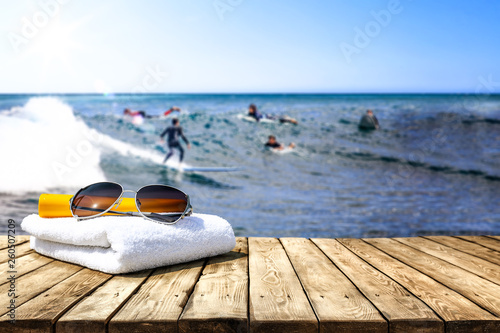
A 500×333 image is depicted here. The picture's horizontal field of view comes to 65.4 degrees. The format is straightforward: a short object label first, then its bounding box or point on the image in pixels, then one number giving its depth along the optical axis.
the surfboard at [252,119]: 14.72
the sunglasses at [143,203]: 1.42
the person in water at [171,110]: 17.20
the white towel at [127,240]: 1.29
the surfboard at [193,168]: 9.13
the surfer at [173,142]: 10.72
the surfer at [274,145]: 11.70
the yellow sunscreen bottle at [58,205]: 1.52
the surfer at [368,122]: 14.15
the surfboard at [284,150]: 11.47
